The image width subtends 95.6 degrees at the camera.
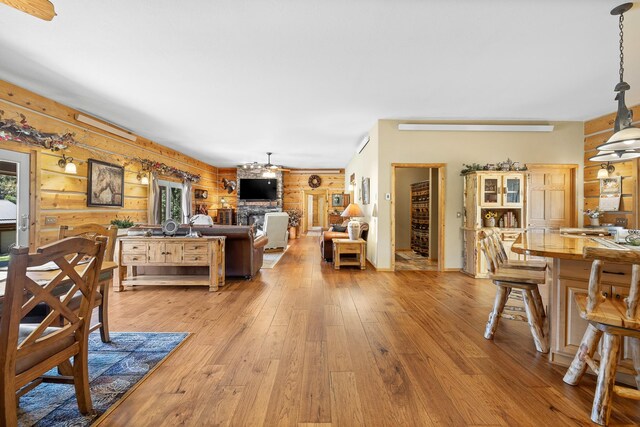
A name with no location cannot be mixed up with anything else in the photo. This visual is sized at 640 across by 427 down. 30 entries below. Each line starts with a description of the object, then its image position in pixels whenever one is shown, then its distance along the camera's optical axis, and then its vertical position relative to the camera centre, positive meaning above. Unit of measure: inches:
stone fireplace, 438.9 +5.6
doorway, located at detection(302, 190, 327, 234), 466.4 -1.7
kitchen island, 73.5 -20.6
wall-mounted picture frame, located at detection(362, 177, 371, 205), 254.1 +19.5
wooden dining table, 60.6 -15.5
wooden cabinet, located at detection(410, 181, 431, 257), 270.7 -4.7
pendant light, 99.7 +28.0
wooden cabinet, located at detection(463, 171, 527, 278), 191.0 +6.2
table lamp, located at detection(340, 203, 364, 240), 220.5 -8.4
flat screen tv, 439.8 +32.7
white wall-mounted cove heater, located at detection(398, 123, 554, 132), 206.1 +60.6
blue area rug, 62.9 -44.7
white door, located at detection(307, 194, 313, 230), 509.7 -1.8
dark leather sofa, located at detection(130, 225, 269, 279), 178.1 -25.2
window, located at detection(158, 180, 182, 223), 301.3 +10.5
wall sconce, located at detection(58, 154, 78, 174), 180.5 +28.1
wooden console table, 160.7 -23.9
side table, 215.8 -29.2
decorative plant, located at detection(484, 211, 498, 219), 195.9 -1.8
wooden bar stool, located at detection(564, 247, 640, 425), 59.1 -22.7
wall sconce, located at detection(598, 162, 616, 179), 190.8 +28.4
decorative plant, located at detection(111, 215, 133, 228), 216.1 -10.0
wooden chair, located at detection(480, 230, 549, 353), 92.6 -26.5
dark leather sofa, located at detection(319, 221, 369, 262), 235.2 -23.1
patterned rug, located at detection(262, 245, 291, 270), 228.8 -42.5
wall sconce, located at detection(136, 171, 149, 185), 261.7 +28.9
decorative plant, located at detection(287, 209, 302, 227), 442.3 -8.7
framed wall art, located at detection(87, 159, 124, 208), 204.2 +18.7
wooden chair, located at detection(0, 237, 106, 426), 45.7 -21.7
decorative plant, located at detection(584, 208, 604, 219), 191.9 +0.0
